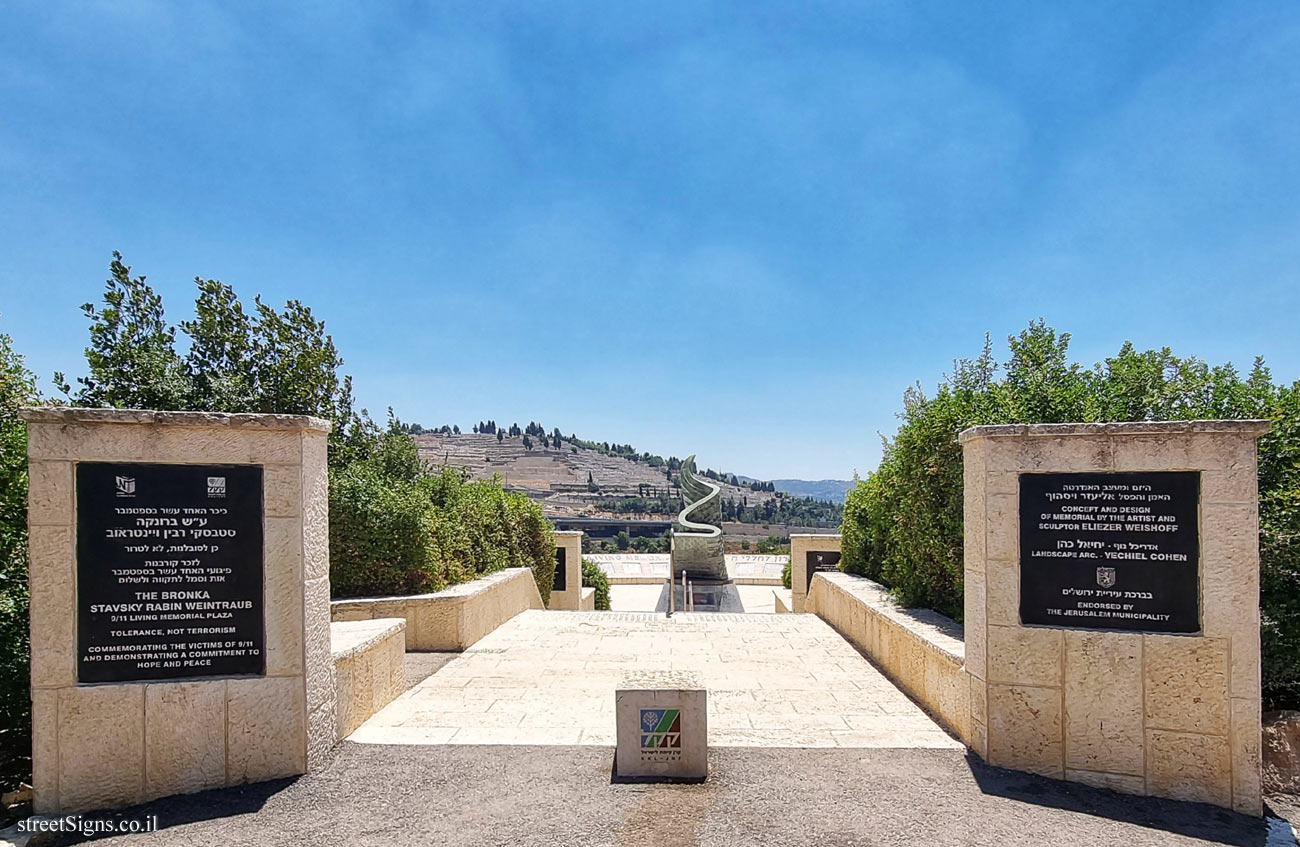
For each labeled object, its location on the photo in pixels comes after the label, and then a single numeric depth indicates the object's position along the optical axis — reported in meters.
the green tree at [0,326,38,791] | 5.08
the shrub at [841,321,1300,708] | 5.11
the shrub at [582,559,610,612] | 21.38
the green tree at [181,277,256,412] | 12.46
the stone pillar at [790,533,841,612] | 17.45
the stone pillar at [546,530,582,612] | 19.19
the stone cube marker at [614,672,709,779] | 4.32
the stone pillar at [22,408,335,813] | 4.00
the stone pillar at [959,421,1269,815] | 4.14
